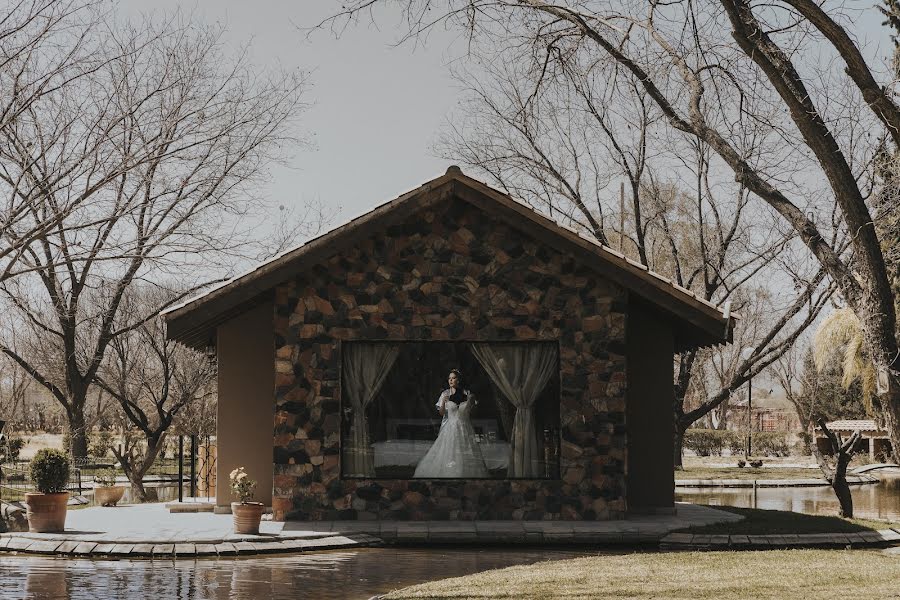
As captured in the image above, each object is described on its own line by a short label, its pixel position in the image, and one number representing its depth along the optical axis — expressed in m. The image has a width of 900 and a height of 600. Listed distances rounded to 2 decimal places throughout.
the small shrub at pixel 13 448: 30.56
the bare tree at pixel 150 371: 25.48
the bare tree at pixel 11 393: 46.38
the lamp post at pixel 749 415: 26.86
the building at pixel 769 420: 59.31
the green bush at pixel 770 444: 42.38
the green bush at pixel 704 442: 41.88
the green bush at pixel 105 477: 26.33
